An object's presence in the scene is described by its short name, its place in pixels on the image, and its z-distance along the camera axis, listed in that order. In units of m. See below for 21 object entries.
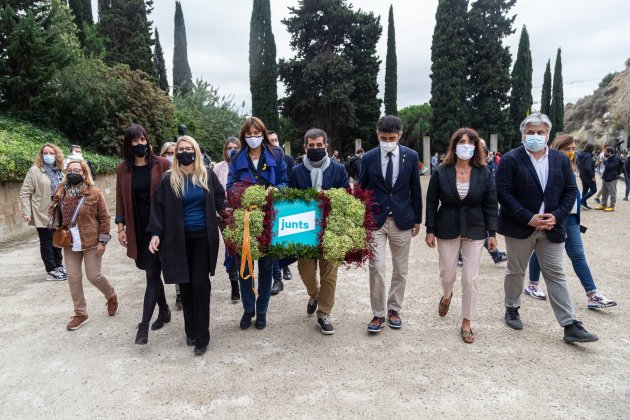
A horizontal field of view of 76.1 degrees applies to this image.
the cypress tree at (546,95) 47.75
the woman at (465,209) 4.06
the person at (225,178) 5.16
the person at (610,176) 11.66
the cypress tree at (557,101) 47.34
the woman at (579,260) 4.68
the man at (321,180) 4.20
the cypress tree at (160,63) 36.75
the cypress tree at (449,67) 34.25
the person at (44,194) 6.19
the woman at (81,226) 4.43
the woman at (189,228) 3.74
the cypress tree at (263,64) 33.31
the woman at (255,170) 4.38
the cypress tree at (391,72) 39.09
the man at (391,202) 4.16
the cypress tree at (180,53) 42.16
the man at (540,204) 3.94
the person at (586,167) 10.70
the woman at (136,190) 4.27
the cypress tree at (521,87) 37.59
